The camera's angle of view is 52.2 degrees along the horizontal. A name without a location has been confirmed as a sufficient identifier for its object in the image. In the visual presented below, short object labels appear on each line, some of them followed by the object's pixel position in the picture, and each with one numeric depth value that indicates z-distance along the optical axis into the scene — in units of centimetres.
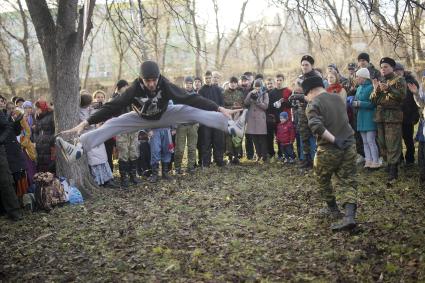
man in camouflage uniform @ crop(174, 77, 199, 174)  1170
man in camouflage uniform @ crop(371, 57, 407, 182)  869
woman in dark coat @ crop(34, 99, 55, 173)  977
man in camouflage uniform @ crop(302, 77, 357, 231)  615
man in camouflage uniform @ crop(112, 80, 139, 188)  1048
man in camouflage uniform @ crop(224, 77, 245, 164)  1213
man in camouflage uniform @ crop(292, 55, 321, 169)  964
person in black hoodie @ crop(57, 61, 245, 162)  688
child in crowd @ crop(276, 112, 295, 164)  1173
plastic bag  905
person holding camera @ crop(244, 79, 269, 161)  1197
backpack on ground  863
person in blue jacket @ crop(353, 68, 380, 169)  959
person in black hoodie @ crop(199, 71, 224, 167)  1204
